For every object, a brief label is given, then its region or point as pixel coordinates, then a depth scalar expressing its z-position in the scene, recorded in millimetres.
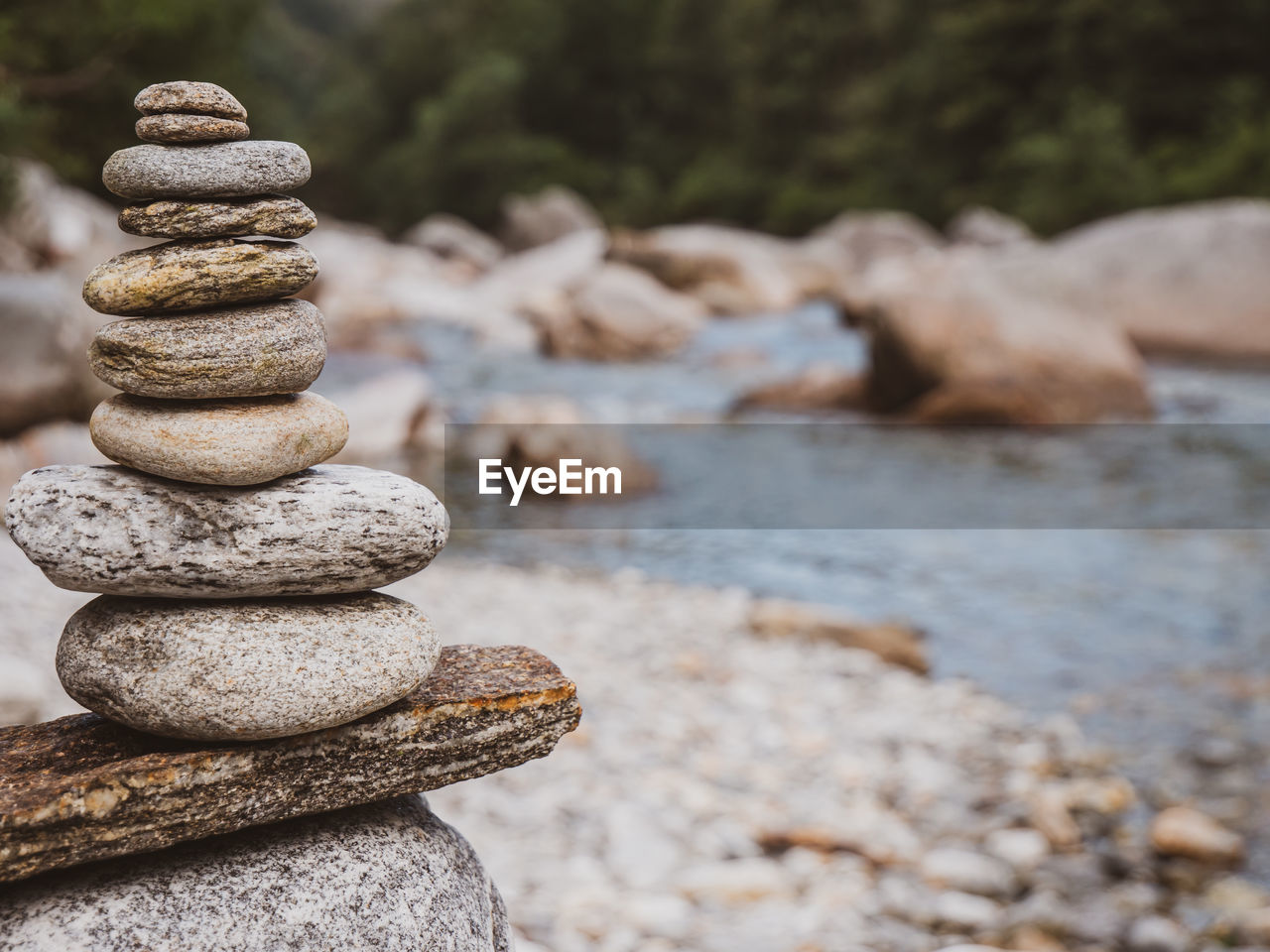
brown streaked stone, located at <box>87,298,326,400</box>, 2238
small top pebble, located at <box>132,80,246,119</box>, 2236
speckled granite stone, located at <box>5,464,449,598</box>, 2217
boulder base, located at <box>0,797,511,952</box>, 2164
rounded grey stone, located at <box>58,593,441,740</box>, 2178
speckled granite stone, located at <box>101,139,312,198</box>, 2229
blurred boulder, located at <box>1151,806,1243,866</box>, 4031
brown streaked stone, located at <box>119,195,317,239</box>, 2264
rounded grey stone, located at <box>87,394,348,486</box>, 2240
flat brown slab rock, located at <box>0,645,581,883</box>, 2084
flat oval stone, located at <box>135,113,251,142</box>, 2234
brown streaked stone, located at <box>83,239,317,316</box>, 2252
